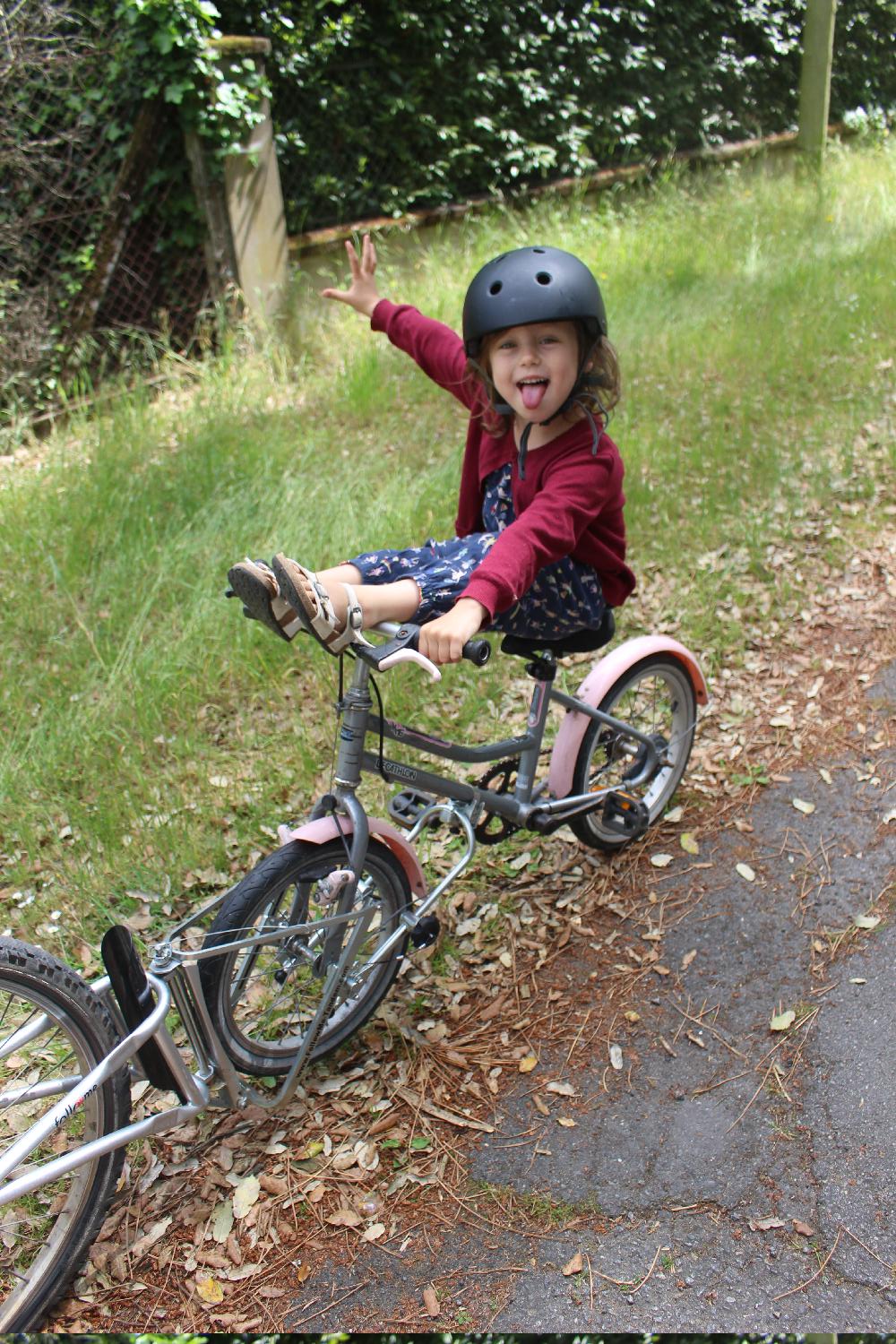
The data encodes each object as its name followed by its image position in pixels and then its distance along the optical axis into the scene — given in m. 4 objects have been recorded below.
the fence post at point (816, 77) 9.63
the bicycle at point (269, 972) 2.30
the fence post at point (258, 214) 6.84
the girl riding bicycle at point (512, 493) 2.37
